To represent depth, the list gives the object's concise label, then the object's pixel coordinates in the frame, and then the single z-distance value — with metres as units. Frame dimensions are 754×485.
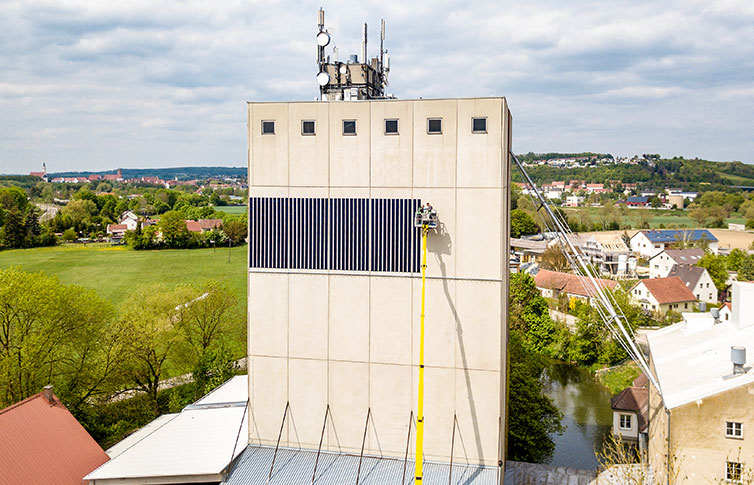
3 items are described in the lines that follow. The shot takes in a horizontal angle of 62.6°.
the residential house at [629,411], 34.16
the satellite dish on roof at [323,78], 25.66
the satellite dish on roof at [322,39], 25.80
